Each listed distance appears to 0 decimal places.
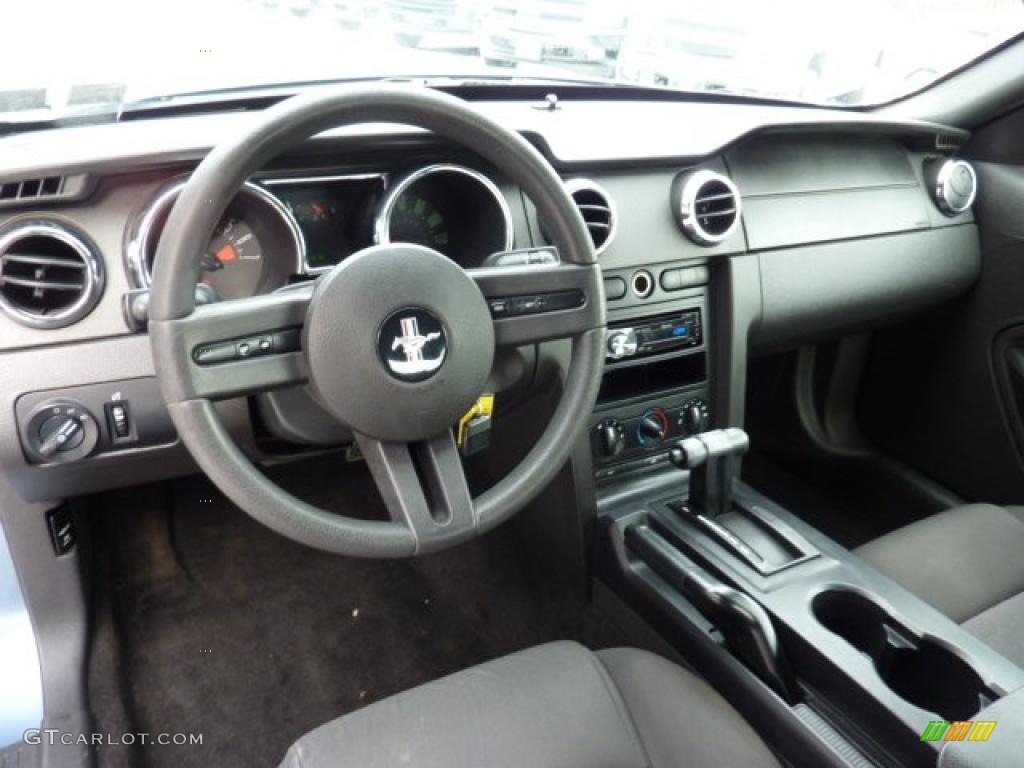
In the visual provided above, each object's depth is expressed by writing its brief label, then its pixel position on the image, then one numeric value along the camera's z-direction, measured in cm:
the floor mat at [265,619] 173
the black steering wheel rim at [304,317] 87
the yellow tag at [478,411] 118
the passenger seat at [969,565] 125
